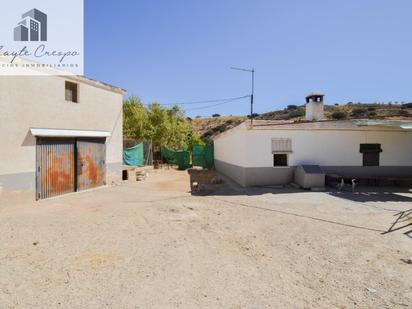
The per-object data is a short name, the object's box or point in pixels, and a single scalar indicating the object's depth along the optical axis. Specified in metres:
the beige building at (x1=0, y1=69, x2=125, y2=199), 8.02
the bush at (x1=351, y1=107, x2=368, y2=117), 36.17
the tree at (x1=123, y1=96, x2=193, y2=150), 24.03
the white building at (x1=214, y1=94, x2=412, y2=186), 12.00
